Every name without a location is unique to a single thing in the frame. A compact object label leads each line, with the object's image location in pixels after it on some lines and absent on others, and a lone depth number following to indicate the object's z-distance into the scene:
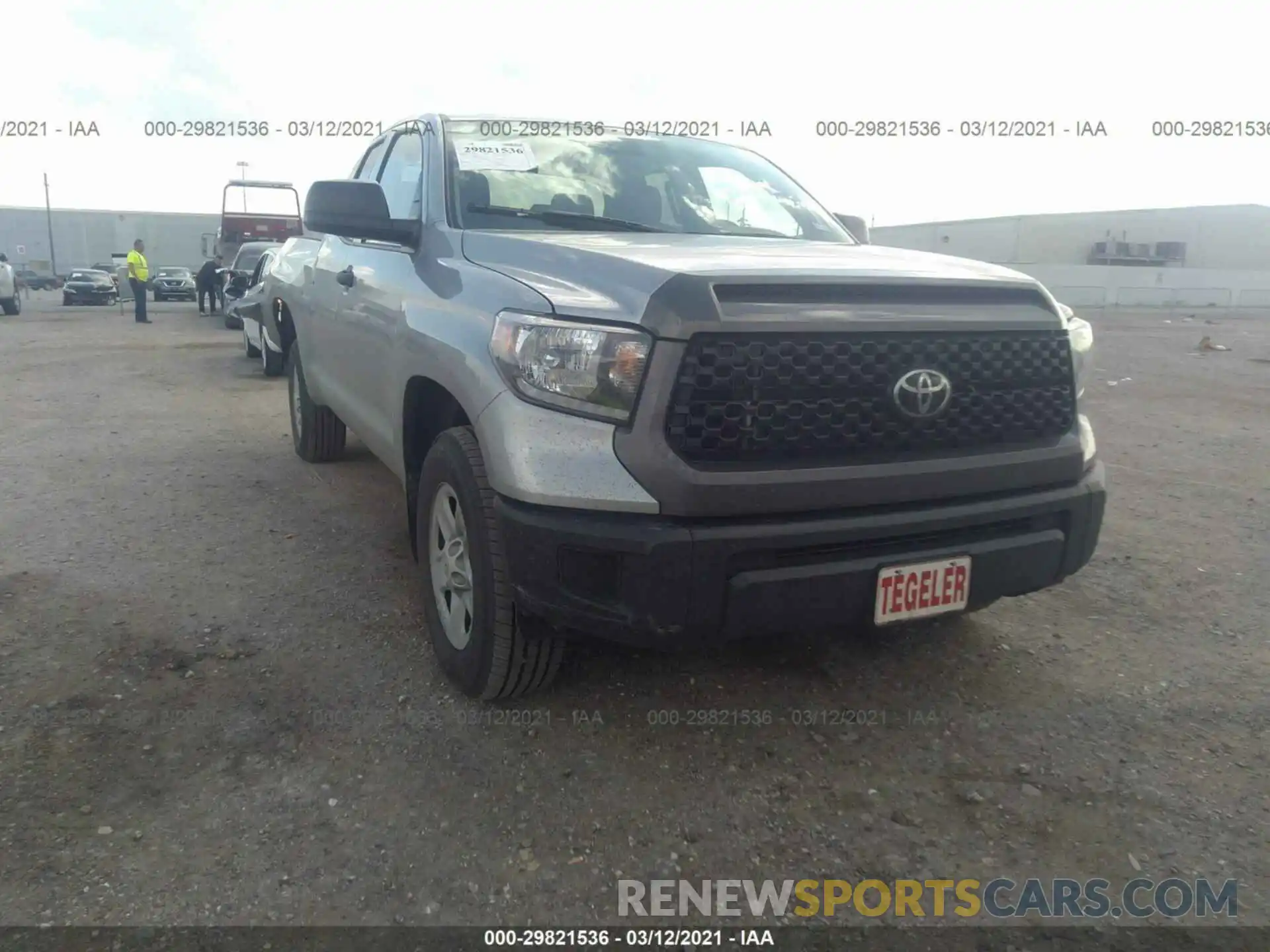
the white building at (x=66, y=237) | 55.97
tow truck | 22.64
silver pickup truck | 2.35
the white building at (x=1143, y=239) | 54.44
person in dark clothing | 21.94
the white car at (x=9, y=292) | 23.86
